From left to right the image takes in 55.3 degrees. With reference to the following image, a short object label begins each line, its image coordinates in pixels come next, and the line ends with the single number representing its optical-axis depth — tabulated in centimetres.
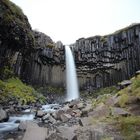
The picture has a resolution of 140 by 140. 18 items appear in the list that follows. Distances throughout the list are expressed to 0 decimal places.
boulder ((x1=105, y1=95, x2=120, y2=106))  706
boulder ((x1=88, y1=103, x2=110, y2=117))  650
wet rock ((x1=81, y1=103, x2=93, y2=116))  803
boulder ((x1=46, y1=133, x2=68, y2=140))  483
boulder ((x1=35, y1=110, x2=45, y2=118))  1029
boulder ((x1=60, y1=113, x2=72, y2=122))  826
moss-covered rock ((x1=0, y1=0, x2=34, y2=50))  1828
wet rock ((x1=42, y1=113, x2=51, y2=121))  914
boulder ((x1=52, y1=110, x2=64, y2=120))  882
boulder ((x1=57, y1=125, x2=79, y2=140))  470
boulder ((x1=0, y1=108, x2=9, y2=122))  920
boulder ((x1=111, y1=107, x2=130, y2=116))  561
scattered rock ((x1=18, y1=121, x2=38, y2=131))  674
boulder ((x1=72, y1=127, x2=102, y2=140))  445
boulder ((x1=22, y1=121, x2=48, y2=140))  541
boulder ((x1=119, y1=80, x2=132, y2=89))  890
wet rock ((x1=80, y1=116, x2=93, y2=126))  583
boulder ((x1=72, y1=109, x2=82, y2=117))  910
